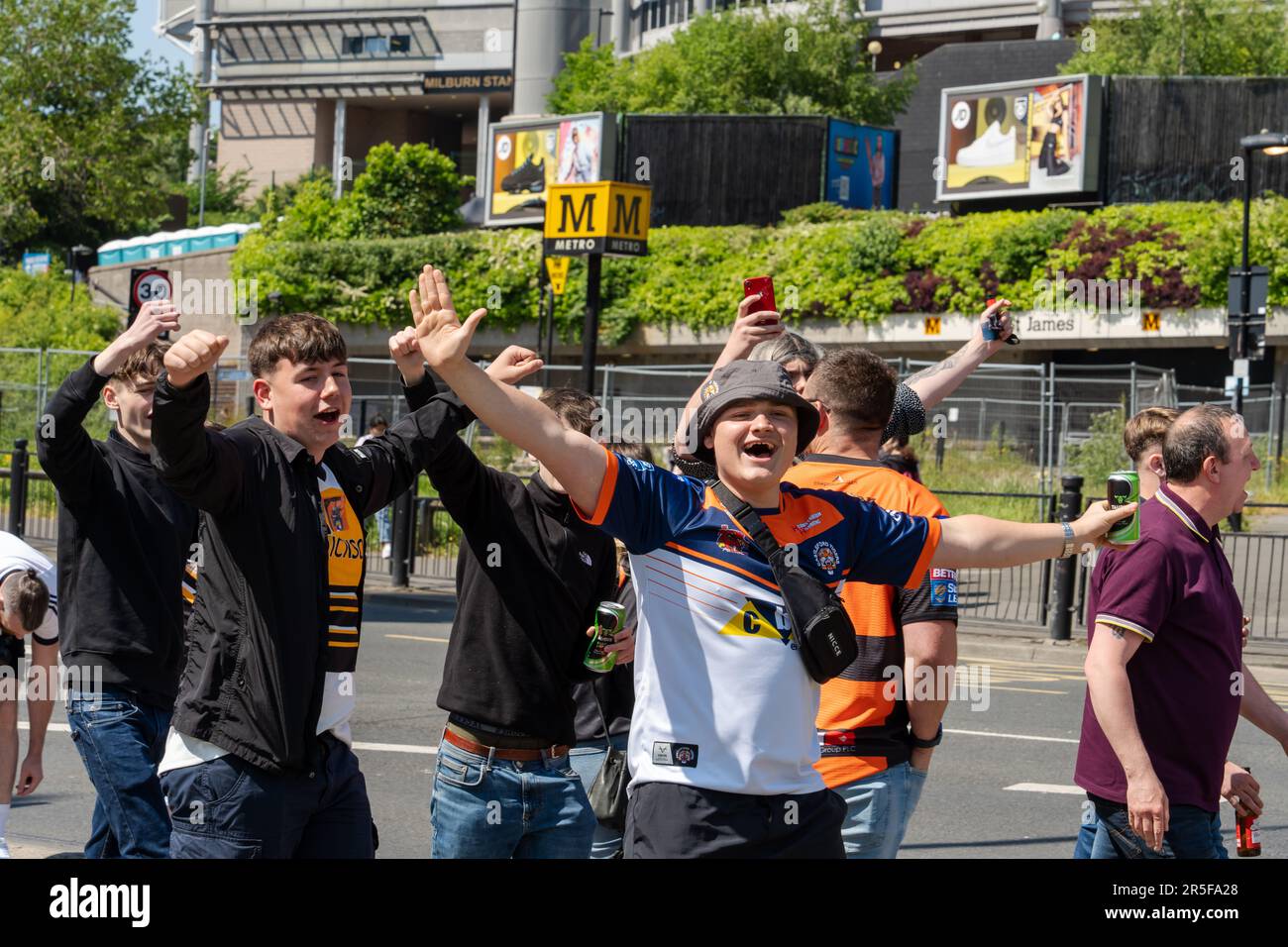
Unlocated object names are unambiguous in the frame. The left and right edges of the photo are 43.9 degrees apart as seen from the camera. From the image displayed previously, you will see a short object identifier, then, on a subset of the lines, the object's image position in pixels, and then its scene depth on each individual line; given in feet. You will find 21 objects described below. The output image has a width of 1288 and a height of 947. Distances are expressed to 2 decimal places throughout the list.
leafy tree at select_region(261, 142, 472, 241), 142.92
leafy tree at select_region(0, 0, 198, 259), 155.43
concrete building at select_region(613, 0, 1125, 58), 201.98
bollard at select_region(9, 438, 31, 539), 59.82
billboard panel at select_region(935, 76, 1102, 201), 122.72
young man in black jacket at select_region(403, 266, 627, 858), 15.38
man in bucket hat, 11.81
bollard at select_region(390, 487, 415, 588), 59.62
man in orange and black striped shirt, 14.90
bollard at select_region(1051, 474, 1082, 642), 50.47
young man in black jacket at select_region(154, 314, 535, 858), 13.30
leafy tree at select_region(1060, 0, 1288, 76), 154.92
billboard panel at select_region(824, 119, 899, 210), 142.41
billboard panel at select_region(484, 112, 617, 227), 145.41
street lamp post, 69.15
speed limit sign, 48.21
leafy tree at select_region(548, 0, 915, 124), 170.09
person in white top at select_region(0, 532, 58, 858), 18.98
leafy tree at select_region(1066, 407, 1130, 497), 74.95
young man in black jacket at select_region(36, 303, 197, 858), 16.94
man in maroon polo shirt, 14.69
